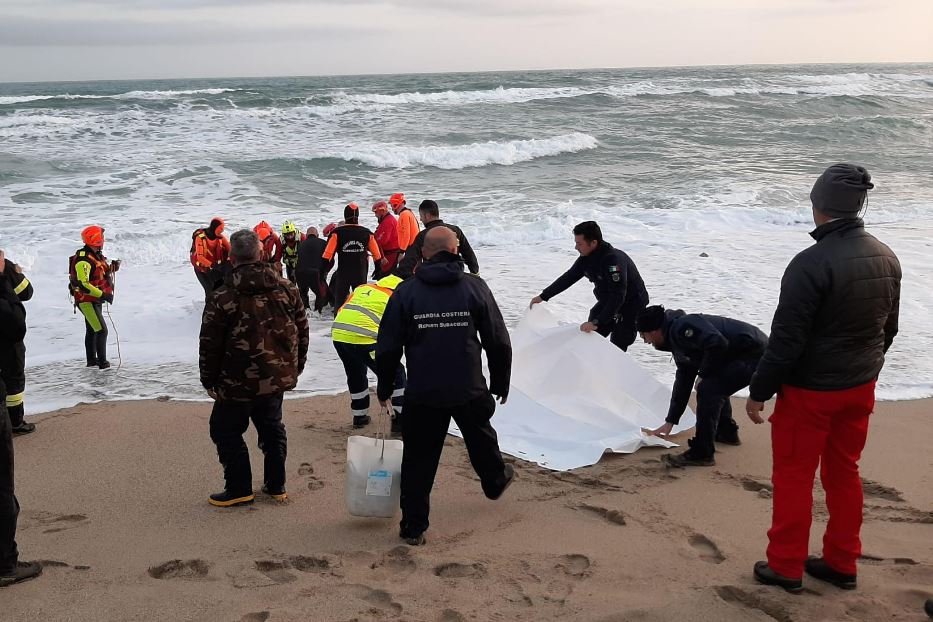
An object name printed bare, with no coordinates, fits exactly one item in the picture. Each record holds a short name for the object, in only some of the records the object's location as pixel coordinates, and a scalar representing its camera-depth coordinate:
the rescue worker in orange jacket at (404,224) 9.41
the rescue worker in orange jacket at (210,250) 9.41
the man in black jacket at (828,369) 3.35
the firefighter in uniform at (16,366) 5.73
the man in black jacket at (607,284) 6.31
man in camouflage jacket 4.28
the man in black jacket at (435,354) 3.99
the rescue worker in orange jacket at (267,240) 9.66
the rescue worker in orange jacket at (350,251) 9.12
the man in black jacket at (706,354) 5.21
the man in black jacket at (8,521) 3.63
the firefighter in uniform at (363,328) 5.61
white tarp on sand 5.65
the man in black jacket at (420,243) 7.16
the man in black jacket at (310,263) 10.08
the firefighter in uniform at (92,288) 7.78
